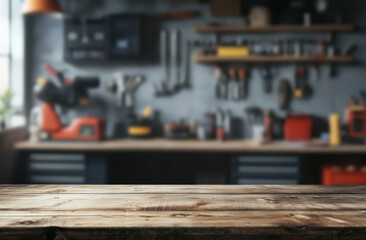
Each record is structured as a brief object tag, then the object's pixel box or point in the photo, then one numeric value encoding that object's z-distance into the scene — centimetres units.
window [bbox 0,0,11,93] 353
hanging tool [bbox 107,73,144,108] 384
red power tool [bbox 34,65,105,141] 336
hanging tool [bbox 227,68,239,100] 379
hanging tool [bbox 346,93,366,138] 347
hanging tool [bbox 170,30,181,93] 379
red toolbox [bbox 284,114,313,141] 354
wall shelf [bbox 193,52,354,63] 356
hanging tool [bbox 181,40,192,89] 381
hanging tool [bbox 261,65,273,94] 379
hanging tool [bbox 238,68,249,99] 380
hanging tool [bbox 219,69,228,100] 380
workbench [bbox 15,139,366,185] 313
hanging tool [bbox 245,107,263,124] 381
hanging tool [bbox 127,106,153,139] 357
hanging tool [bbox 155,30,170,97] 378
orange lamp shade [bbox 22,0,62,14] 300
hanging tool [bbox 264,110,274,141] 361
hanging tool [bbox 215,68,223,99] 380
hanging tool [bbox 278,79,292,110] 374
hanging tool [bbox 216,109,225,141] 367
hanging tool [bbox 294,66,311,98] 373
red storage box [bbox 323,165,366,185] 308
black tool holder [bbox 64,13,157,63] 365
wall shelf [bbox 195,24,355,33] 355
